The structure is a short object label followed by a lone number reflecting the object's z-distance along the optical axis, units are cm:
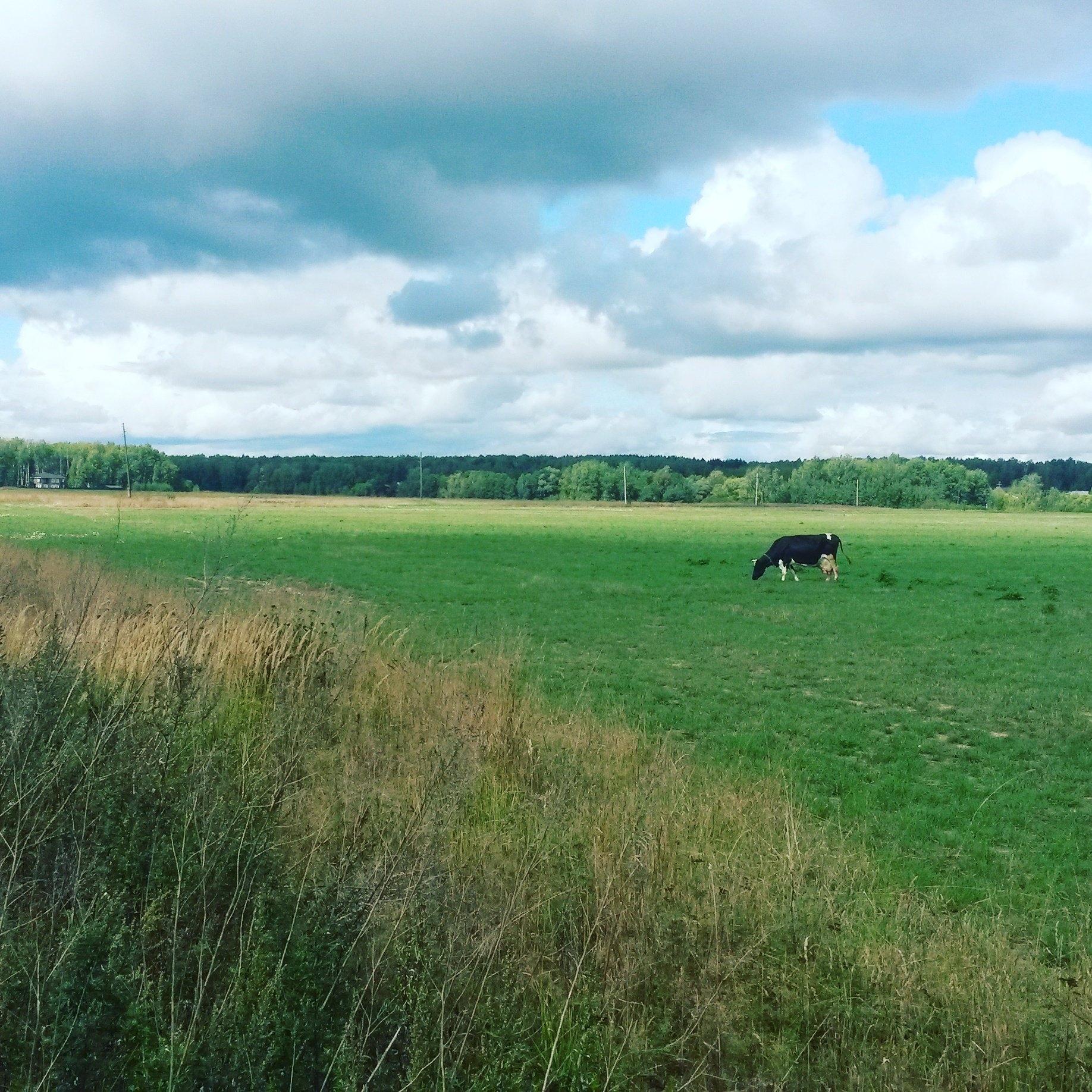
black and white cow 3112
